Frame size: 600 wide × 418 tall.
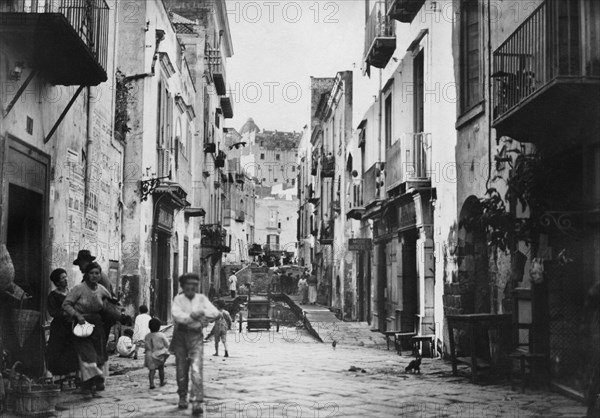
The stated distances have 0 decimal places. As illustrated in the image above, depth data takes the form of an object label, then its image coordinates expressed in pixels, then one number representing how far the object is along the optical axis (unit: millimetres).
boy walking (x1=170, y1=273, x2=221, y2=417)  8336
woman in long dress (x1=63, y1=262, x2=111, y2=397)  8930
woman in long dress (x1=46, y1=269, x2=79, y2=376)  9117
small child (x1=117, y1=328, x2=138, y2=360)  13977
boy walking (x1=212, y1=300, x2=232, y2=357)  15057
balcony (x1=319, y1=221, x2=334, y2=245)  33750
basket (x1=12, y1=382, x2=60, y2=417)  7527
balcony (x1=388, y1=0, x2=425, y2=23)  16266
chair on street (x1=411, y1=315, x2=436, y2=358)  14266
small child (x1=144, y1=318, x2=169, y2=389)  10008
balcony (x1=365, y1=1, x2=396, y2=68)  19281
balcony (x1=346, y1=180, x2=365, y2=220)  23266
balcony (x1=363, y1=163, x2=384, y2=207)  19656
